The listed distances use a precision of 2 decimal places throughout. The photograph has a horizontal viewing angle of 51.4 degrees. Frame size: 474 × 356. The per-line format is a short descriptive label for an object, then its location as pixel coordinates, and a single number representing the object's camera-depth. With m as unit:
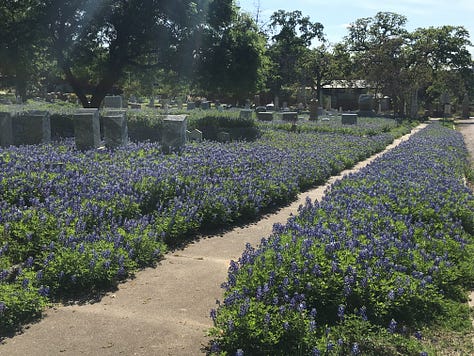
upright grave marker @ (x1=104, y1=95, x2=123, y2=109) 25.44
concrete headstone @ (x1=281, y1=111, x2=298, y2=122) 27.83
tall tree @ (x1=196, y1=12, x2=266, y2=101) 19.44
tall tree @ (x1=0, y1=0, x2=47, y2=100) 19.14
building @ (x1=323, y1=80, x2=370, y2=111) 61.28
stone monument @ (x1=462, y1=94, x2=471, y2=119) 55.79
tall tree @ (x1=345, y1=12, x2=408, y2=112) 45.25
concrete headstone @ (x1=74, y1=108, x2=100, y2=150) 11.75
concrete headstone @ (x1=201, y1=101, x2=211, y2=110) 37.19
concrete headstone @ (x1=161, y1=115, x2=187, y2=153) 11.68
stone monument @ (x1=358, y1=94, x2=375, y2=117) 40.56
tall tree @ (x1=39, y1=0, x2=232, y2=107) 19.66
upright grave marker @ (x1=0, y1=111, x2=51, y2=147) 12.79
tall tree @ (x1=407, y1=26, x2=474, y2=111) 51.16
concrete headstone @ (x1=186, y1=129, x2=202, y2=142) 15.55
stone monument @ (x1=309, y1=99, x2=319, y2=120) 30.25
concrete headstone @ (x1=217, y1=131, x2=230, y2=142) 16.87
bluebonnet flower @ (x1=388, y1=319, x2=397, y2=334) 3.84
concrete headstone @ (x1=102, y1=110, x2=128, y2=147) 12.15
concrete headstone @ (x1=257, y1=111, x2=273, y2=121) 27.83
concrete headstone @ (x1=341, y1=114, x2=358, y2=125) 27.66
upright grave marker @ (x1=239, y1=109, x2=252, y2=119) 24.42
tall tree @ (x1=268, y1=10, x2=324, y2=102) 58.47
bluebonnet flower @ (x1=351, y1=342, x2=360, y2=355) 3.49
